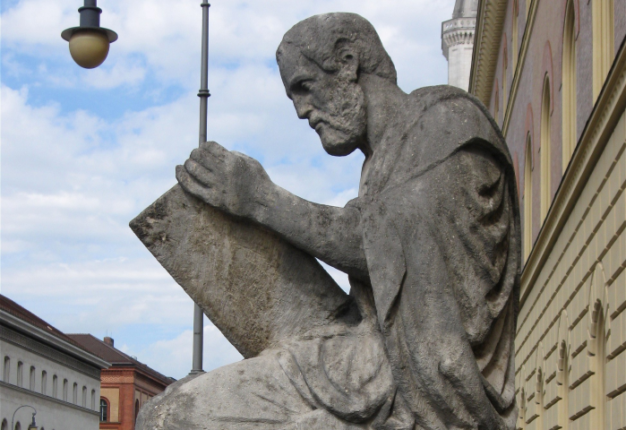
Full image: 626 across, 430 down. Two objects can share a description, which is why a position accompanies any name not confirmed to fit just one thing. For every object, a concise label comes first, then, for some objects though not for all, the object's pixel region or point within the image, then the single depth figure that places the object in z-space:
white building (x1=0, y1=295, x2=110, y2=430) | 52.56
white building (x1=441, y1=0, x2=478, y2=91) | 67.56
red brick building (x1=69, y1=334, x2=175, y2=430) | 78.00
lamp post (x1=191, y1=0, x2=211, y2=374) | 12.04
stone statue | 3.53
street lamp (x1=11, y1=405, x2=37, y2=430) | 53.47
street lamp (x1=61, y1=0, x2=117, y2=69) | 9.91
